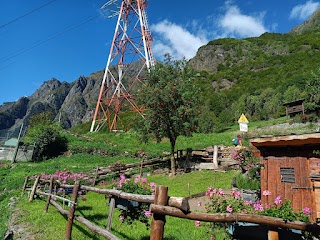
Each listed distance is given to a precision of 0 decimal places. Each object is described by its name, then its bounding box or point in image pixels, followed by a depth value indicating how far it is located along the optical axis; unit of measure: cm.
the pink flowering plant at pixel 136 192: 643
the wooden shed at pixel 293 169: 773
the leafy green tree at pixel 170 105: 1789
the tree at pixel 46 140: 3089
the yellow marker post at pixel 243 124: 2025
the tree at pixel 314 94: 3266
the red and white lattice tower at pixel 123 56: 3219
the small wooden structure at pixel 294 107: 3316
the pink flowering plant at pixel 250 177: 1046
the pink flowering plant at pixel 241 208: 471
